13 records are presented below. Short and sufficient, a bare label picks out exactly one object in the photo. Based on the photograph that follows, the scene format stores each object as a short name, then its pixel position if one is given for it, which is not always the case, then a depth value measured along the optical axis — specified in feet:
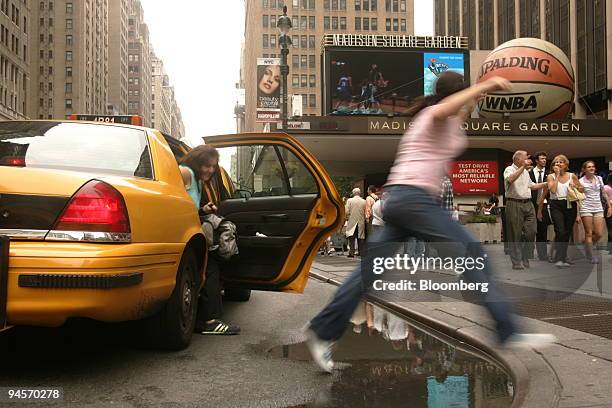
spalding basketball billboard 65.62
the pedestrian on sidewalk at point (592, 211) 28.43
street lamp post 53.78
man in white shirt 27.68
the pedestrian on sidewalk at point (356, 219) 46.44
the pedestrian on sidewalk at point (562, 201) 28.89
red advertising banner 92.63
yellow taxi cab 10.25
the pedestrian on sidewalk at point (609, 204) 34.02
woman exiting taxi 16.03
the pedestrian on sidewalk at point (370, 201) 45.80
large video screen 119.75
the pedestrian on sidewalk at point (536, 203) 29.55
